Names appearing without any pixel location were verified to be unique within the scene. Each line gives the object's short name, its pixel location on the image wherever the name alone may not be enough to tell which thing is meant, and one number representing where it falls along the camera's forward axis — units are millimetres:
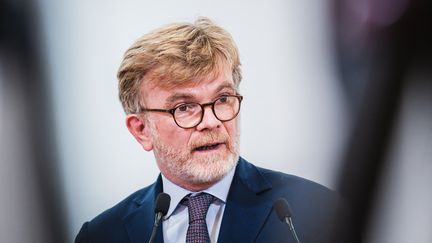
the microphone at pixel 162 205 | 2621
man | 2658
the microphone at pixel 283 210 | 2595
